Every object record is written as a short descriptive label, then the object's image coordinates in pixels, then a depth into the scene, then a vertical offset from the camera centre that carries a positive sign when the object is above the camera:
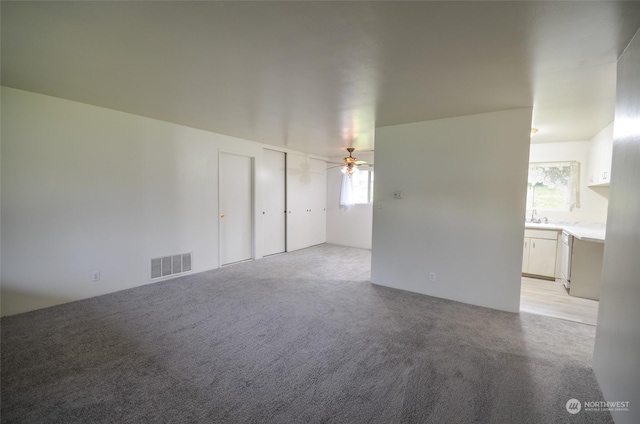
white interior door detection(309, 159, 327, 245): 7.24 -0.24
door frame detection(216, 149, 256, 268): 5.56 -0.08
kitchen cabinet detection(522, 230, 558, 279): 4.52 -0.91
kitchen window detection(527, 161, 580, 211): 4.85 +0.23
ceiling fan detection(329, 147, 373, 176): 5.34 +0.61
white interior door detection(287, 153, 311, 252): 6.57 -0.18
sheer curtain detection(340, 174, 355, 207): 7.14 +0.07
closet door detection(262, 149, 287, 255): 5.96 -0.20
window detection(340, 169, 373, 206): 7.09 +0.17
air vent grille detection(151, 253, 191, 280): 4.11 -1.15
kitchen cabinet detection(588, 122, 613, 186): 3.67 +0.61
